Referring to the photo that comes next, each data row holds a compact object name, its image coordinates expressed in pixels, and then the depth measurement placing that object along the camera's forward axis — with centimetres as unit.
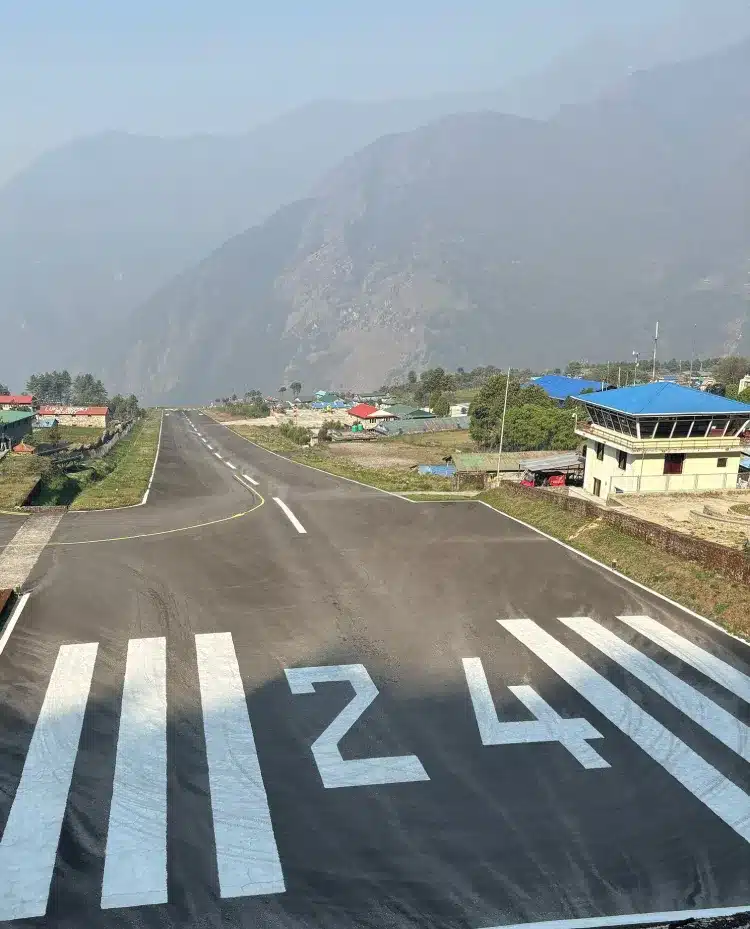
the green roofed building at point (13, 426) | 9692
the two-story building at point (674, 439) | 5184
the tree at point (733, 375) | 19058
